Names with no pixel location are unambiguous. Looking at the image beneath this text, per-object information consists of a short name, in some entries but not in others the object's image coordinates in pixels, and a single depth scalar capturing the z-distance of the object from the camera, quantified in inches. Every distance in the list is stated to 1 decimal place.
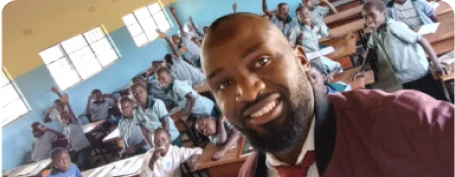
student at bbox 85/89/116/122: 109.4
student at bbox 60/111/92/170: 107.4
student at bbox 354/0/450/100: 110.7
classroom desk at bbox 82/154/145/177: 108.9
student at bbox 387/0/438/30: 135.5
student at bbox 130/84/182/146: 128.7
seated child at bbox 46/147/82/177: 101.7
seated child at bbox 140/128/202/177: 114.4
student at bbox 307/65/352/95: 95.2
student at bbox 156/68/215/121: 140.6
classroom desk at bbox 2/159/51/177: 91.0
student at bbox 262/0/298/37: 134.6
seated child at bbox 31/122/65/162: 97.4
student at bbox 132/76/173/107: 126.9
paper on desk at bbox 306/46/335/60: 138.7
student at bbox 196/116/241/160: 112.3
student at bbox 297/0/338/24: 159.7
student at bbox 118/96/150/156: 123.6
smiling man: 21.6
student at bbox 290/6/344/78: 130.3
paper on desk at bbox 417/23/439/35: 127.9
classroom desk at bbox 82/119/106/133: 113.8
